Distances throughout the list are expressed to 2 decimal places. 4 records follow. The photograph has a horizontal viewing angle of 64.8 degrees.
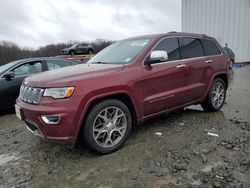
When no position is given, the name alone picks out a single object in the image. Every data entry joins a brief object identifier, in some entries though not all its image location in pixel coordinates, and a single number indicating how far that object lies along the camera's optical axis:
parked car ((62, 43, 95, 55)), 22.31
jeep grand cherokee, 2.60
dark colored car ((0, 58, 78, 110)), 5.01
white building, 17.73
